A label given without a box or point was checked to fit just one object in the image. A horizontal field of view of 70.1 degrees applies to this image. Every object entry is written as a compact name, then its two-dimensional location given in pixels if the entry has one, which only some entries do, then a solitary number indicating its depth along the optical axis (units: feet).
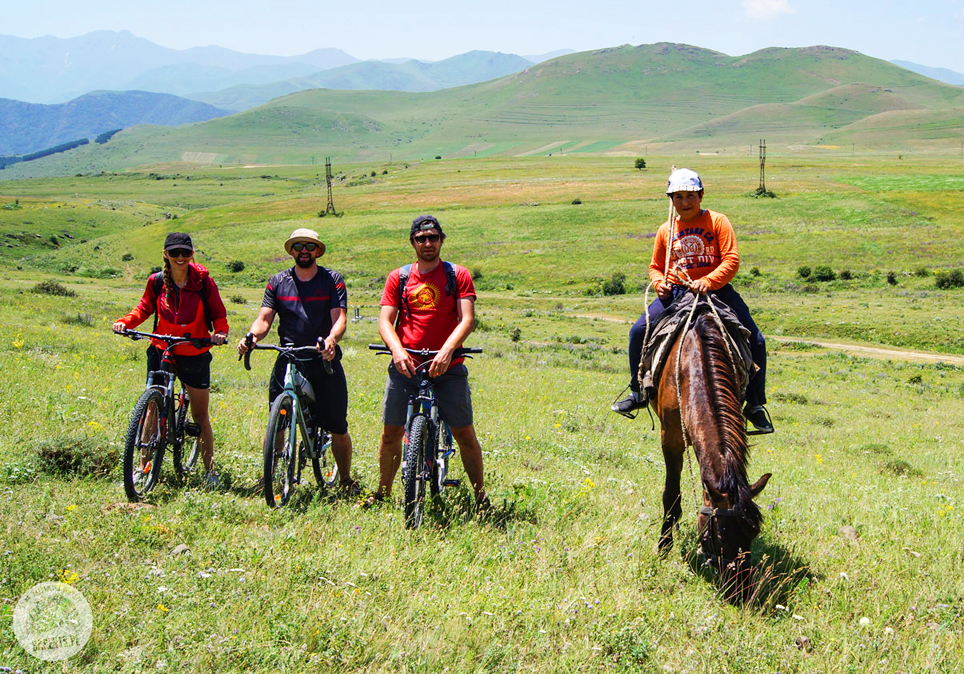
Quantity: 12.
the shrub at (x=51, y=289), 109.40
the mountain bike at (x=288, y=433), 19.39
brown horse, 14.70
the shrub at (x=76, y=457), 21.39
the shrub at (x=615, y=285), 161.07
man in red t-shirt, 19.34
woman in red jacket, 21.91
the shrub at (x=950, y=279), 139.33
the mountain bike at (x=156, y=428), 19.45
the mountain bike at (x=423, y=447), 18.49
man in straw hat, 21.17
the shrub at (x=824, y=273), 156.35
